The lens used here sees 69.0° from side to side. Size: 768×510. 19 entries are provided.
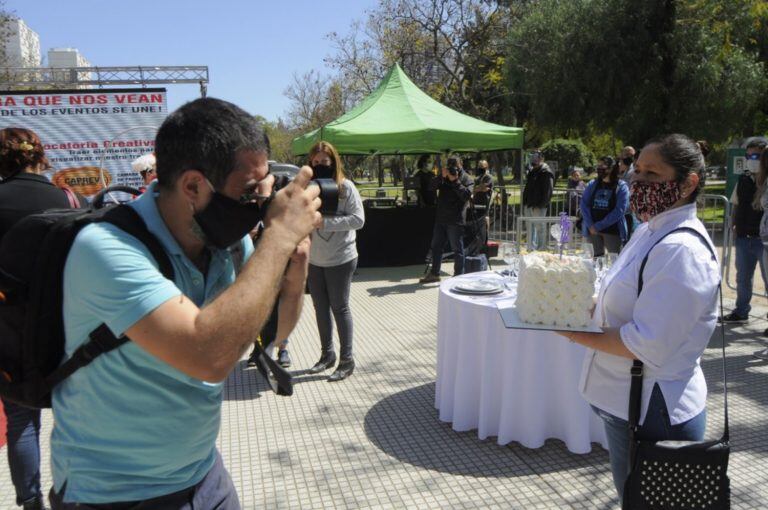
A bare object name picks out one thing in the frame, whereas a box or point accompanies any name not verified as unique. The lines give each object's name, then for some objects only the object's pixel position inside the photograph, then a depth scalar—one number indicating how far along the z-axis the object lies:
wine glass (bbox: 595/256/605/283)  3.79
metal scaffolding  13.45
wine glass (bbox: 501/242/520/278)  4.36
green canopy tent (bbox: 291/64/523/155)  9.58
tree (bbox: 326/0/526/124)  18.66
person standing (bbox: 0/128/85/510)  2.78
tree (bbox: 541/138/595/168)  48.34
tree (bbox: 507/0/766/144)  15.88
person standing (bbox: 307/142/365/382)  4.80
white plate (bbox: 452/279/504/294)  4.03
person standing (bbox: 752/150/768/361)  5.57
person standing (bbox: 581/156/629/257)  7.97
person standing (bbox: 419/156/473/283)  8.73
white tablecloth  3.63
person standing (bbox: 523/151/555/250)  11.40
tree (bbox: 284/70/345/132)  34.81
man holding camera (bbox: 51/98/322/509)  1.18
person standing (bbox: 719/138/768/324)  6.39
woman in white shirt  1.91
